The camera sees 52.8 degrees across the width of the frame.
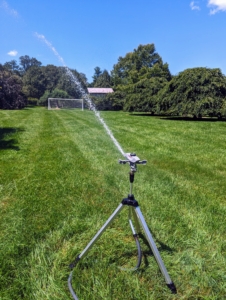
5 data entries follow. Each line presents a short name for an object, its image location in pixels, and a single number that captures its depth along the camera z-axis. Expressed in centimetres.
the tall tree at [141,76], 2045
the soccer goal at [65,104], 3741
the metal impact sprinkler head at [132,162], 180
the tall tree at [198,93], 1508
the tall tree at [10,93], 2864
